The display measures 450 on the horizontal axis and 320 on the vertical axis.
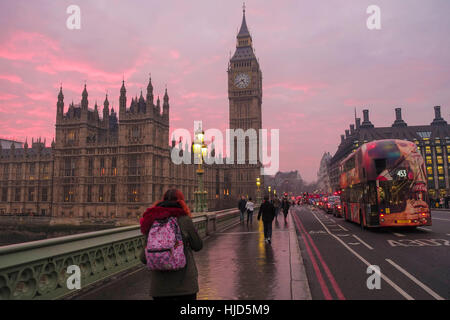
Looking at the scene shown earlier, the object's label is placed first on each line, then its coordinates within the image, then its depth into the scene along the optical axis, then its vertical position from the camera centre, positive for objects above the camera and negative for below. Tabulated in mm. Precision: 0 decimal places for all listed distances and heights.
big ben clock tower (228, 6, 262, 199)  114269 +30700
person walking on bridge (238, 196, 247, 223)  27156 -1063
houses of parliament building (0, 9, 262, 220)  63688 +5626
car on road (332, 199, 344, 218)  33750 -1760
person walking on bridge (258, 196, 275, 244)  14662 -989
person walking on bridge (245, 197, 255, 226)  25181 -1150
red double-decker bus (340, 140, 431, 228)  18094 +336
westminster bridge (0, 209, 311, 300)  5648 -2013
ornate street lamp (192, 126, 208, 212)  18953 +2371
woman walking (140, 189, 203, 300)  3768 -636
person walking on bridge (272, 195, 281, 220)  28928 -851
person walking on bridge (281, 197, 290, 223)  27381 -1122
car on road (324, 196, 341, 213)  41644 -1608
